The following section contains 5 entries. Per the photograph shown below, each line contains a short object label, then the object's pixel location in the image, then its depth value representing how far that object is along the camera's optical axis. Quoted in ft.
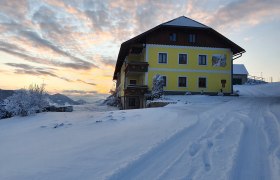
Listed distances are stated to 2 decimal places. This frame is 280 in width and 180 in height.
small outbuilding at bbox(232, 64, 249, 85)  130.53
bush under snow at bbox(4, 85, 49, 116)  30.37
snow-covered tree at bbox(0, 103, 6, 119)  32.82
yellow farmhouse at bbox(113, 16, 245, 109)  69.51
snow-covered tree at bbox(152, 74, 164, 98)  59.40
